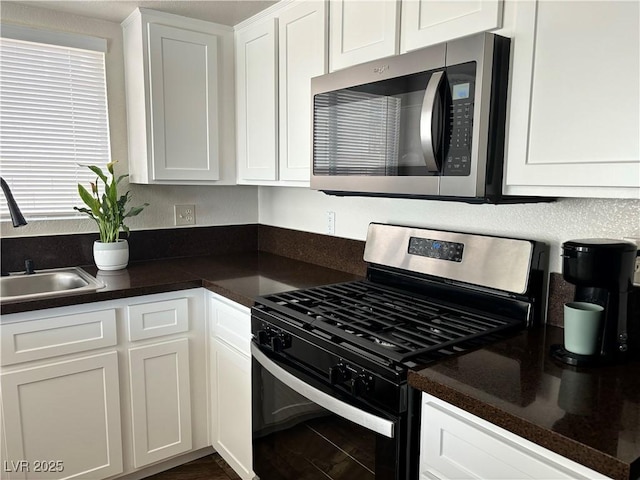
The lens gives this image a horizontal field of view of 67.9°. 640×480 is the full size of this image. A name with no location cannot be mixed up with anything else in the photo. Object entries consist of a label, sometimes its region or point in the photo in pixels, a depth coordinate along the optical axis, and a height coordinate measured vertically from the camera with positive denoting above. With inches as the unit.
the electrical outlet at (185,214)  103.3 -7.6
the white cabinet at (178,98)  86.8 +15.3
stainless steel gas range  46.9 -17.1
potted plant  87.3 -7.7
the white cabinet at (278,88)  74.3 +16.2
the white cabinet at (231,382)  74.2 -33.3
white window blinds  84.3 +11.3
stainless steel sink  82.6 -18.3
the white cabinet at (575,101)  40.3 +7.5
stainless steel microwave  48.8 +6.8
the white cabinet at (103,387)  68.9 -32.8
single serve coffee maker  44.1 -9.7
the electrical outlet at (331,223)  90.5 -8.0
